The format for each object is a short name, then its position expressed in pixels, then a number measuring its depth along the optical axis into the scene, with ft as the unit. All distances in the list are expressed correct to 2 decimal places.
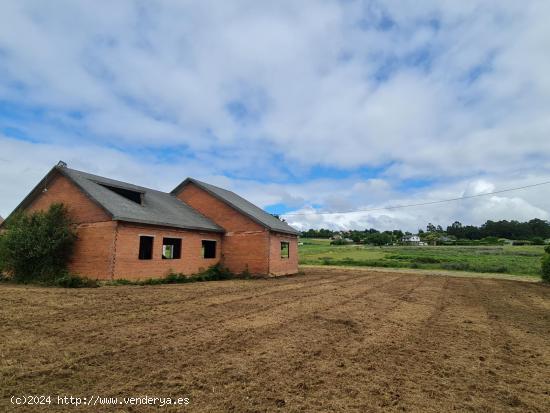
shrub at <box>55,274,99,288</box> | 43.98
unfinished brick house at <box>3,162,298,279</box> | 49.11
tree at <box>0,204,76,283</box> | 48.21
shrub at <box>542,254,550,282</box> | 81.41
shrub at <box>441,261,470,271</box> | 120.47
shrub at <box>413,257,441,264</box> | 141.16
